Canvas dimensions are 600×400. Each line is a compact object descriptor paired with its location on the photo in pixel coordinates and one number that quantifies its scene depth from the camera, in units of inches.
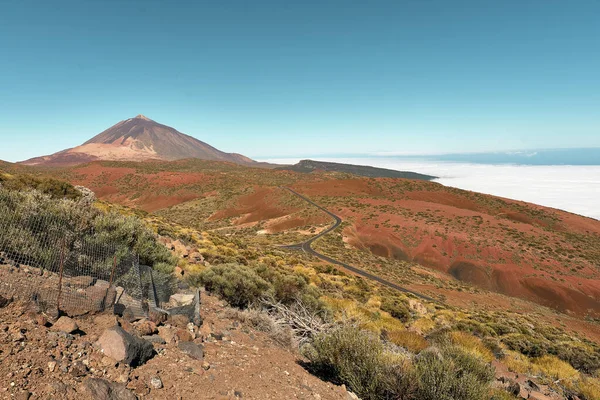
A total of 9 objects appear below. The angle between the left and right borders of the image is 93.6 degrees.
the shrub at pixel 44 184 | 611.8
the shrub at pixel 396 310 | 586.1
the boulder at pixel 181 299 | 285.9
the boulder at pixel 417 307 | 687.1
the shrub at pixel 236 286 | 350.0
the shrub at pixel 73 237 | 241.8
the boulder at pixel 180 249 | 519.2
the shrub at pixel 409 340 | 331.0
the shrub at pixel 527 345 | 464.4
